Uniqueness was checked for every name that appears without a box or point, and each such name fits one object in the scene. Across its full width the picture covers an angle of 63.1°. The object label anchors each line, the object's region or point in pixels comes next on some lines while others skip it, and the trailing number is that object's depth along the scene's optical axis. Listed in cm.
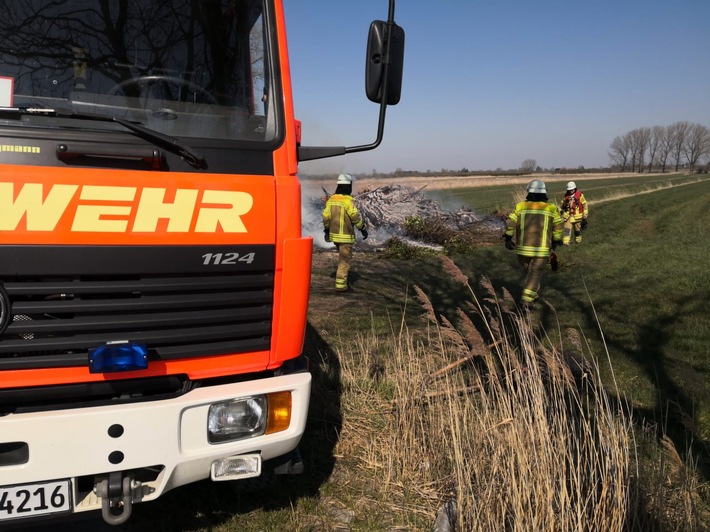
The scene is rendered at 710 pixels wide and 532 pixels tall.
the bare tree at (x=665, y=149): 10794
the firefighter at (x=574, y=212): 1450
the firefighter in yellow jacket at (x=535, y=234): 855
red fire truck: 225
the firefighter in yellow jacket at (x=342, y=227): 996
